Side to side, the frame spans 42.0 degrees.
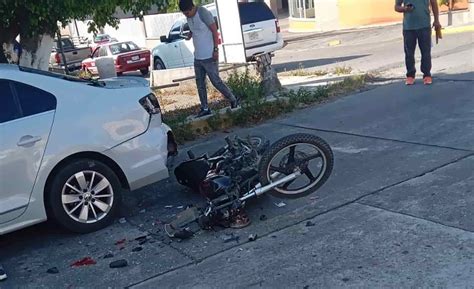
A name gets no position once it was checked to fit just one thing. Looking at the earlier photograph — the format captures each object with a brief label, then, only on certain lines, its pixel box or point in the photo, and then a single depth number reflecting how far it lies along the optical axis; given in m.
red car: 24.39
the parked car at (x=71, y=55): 27.20
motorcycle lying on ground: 5.25
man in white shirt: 9.00
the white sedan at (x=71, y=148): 5.24
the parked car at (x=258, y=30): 16.70
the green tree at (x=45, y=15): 7.32
